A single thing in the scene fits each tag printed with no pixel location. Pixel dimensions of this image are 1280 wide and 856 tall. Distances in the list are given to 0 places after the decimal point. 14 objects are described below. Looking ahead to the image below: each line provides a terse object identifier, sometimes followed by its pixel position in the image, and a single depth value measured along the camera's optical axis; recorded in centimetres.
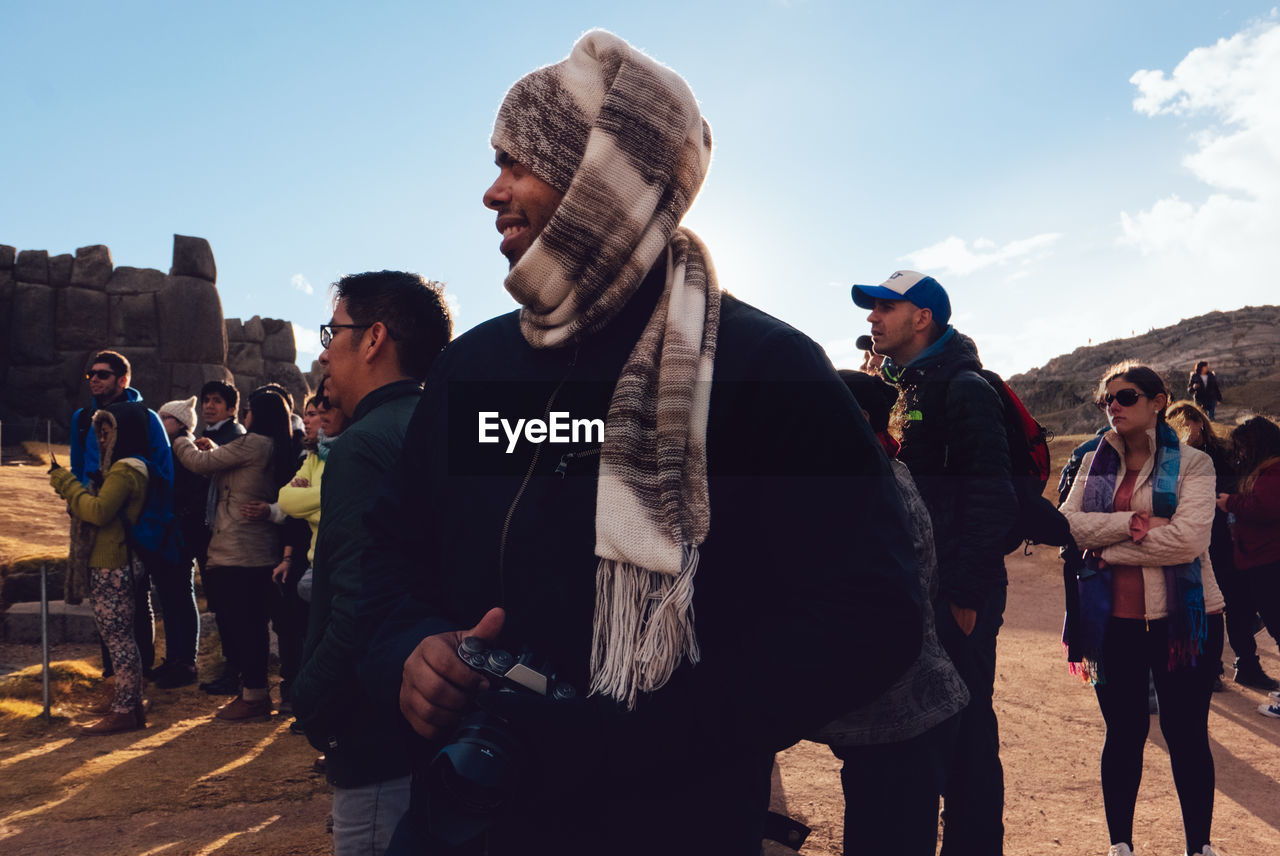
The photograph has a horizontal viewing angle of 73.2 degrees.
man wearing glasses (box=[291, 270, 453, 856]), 223
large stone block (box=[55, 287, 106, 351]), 1917
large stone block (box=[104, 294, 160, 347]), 1902
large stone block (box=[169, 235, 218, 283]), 1917
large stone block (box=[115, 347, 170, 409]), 1877
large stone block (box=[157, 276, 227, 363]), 1897
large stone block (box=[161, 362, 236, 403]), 1892
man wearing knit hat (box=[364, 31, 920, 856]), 114
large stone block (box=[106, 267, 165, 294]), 1916
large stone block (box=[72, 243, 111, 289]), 1931
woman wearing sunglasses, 360
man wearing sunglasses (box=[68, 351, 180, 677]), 585
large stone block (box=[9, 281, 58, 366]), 1889
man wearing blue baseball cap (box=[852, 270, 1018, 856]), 316
